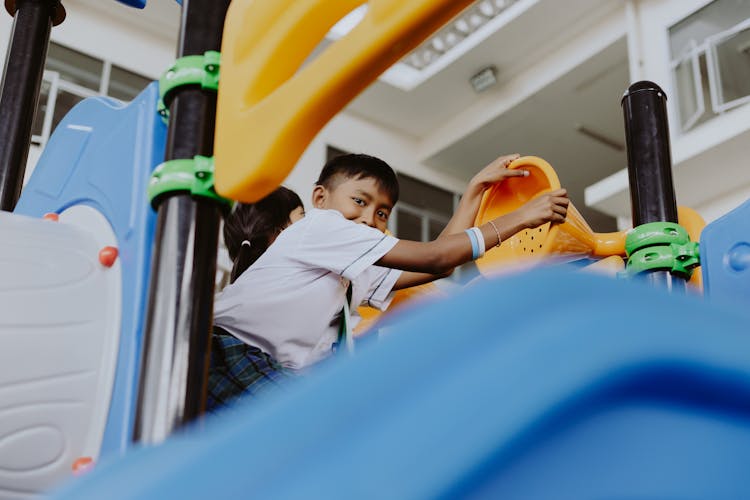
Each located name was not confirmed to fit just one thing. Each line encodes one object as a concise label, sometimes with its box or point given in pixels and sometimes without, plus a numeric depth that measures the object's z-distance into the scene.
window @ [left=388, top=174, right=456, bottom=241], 5.94
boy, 1.03
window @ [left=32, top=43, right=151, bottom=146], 4.39
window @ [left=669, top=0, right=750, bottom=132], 3.97
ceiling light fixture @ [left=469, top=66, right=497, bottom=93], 5.34
